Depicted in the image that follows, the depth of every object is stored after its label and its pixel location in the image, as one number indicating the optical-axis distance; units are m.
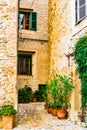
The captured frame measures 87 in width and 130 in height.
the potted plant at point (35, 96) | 14.71
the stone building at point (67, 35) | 9.39
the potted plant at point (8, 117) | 7.64
